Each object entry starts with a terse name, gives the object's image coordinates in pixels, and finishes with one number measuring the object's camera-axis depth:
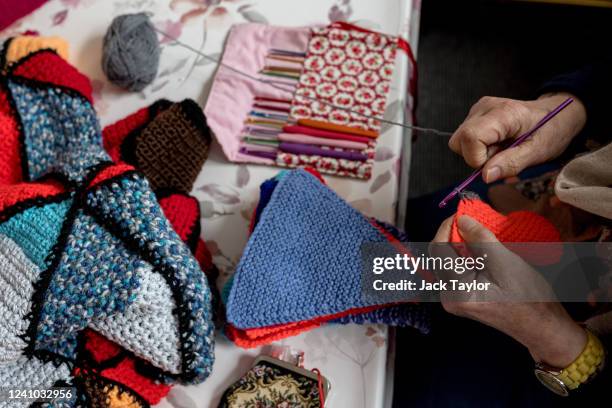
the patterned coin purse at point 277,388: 0.64
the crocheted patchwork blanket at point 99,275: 0.59
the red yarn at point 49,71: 0.77
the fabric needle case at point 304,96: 0.82
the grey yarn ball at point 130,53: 0.87
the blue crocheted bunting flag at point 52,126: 0.74
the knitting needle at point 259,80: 0.82
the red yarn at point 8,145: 0.73
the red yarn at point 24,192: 0.63
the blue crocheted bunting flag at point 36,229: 0.60
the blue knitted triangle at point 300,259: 0.64
